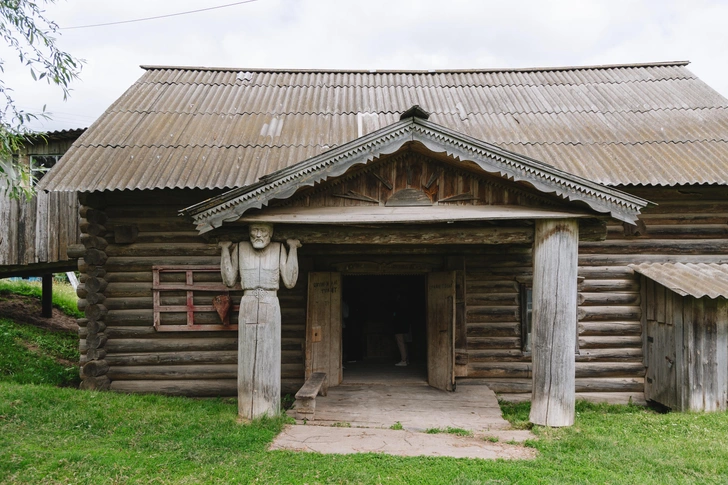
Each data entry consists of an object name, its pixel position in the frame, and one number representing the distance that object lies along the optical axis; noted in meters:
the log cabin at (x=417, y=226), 7.60
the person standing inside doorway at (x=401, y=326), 12.91
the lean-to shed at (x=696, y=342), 8.88
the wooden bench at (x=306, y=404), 8.04
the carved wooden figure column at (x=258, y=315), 7.66
